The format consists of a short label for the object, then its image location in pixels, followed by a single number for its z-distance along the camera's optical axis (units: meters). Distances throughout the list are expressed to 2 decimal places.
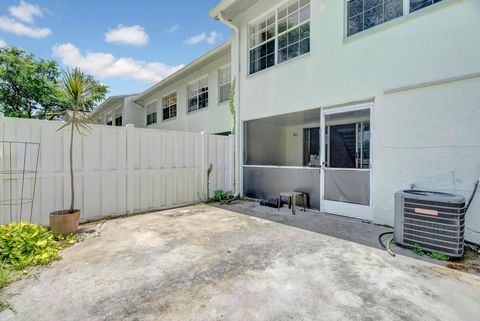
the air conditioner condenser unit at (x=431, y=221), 3.07
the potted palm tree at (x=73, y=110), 3.97
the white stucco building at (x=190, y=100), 8.80
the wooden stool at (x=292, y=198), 5.62
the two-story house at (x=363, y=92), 3.69
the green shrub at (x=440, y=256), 3.09
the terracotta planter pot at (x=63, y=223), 3.96
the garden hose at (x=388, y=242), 3.33
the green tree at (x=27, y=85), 14.41
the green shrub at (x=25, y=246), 3.01
